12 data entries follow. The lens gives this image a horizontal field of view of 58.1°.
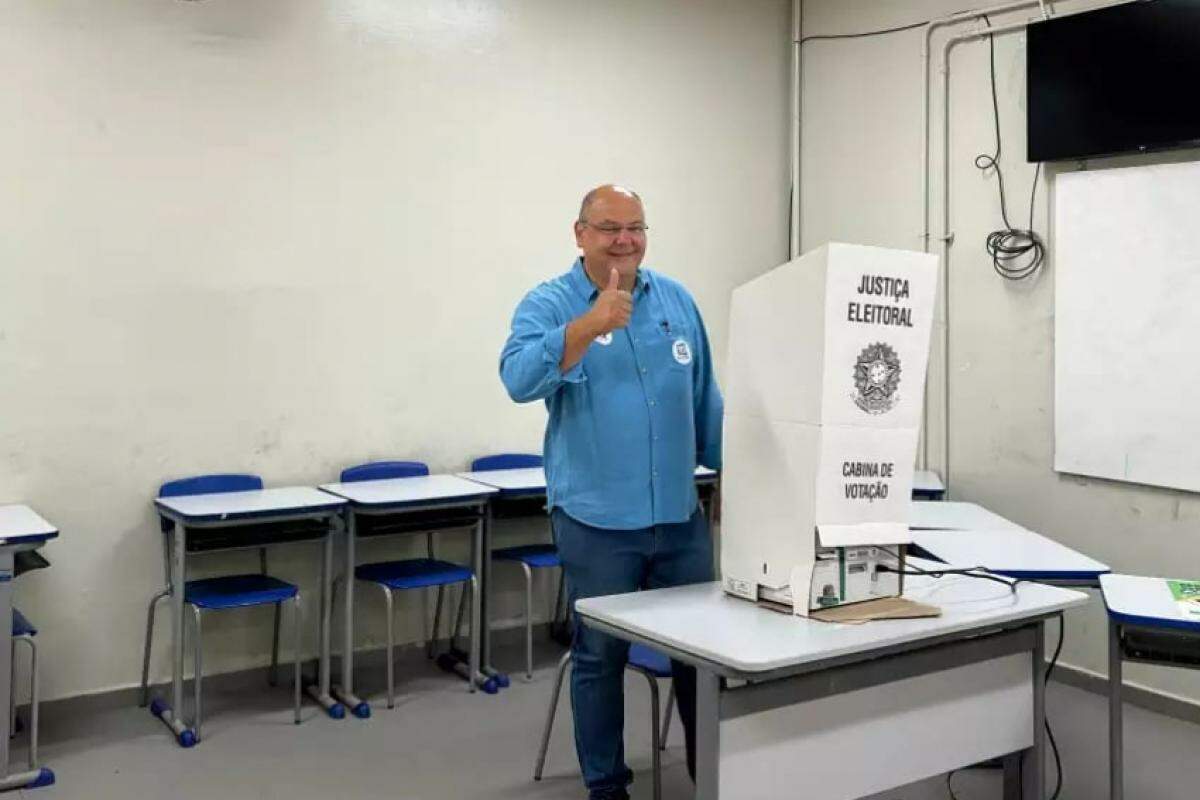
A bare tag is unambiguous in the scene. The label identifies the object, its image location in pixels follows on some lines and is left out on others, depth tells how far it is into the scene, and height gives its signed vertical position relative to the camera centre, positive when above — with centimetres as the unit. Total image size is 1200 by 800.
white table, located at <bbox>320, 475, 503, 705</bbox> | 388 -38
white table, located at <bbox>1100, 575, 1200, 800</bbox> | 231 -48
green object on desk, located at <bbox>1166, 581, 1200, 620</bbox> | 236 -41
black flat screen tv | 369 +122
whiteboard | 375 +34
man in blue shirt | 265 -10
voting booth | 206 -1
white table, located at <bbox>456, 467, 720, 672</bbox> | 419 -32
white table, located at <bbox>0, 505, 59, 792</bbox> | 313 -62
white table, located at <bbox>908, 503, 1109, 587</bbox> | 280 -38
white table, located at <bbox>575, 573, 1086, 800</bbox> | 200 -55
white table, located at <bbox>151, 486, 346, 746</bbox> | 359 -40
